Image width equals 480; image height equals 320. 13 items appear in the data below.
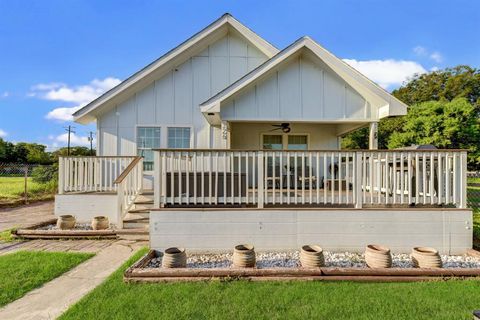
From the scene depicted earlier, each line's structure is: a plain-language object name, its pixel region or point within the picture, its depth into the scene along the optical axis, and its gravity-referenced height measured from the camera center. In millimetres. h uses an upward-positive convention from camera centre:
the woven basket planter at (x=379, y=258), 3914 -1374
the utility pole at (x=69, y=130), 39812 +5050
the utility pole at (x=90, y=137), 33381 +3478
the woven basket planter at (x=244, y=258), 3945 -1390
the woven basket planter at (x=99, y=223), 6129 -1378
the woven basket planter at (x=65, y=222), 6191 -1370
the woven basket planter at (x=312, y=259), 3920 -1386
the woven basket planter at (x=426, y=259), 3885 -1374
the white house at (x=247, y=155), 4828 +195
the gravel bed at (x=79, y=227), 6391 -1563
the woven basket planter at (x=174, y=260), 3887 -1399
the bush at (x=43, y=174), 15984 -632
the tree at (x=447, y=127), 24344 +3613
